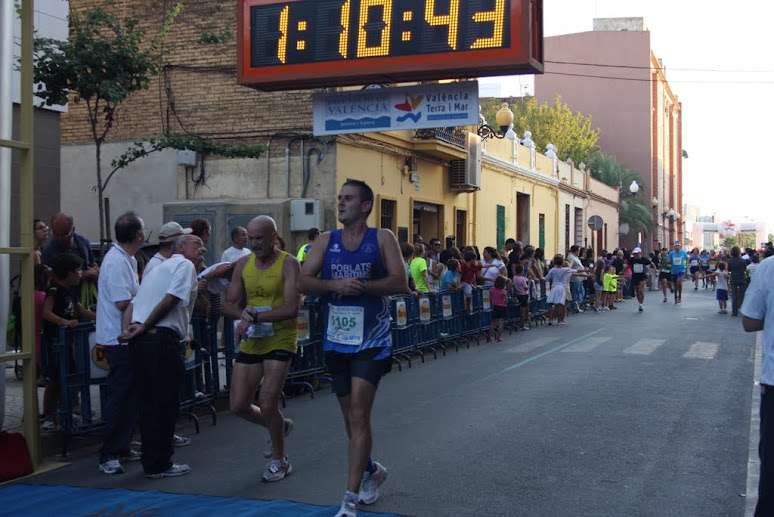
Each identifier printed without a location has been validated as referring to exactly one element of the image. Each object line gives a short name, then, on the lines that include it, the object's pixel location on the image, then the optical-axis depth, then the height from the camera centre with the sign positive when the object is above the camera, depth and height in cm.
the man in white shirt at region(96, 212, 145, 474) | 699 -75
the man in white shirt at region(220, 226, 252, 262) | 1116 -1
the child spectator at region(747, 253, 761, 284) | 2428 -51
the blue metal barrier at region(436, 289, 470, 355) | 1575 -125
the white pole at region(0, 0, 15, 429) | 700 +67
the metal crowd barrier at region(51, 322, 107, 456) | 739 -105
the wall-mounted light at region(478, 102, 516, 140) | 2292 +334
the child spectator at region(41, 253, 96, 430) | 764 -51
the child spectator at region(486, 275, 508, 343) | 1756 -117
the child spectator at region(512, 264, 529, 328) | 1947 -92
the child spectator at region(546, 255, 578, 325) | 2072 -96
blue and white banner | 1440 +233
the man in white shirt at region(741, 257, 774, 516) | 461 -58
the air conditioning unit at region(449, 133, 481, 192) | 2520 +220
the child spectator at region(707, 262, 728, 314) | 2494 -118
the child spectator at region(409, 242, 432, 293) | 1580 -48
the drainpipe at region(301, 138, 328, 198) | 1877 +172
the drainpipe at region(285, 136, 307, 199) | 1870 +178
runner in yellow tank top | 643 -67
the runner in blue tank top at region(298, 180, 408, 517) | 547 -33
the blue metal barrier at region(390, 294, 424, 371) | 1365 -125
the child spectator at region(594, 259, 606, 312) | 2597 -110
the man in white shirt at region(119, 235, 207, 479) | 670 -77
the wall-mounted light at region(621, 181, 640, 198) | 4656 +308
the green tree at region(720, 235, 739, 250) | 11348 +73
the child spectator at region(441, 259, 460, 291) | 1648 -58
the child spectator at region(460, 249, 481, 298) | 1728 -43
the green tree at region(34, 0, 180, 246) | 1252 +260
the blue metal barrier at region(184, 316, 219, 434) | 875 -129
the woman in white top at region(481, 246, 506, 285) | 1839 -42
